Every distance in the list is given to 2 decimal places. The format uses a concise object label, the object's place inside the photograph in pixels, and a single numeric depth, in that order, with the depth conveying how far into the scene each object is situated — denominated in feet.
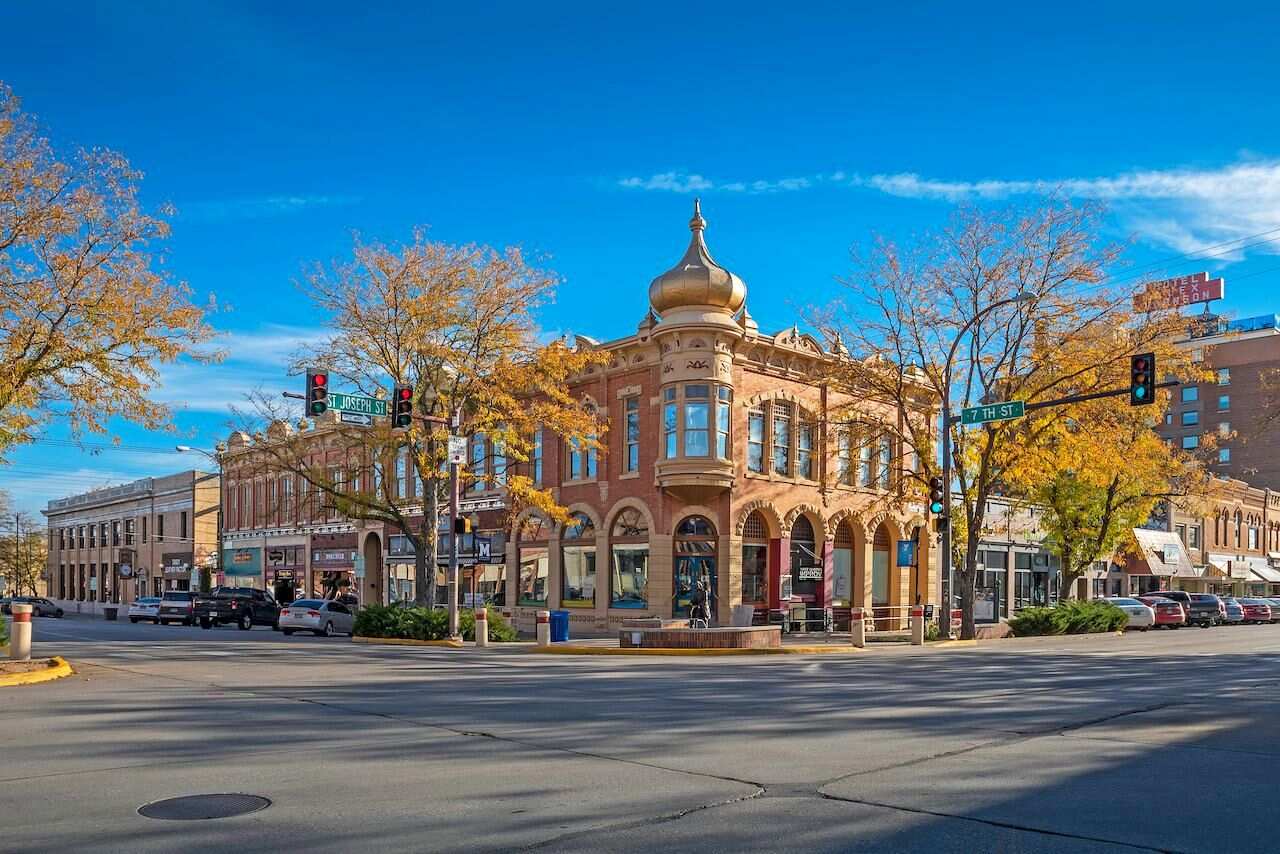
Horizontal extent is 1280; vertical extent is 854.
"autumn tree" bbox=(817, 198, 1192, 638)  106.93
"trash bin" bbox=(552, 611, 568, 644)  105.70
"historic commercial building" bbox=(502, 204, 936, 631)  123.44
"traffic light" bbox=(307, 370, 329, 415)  79.82
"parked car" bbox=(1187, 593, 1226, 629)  169.89
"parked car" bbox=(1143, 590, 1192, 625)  169.89
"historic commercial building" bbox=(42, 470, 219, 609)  244.83
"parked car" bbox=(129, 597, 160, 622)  172.24
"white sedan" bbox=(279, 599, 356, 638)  129.90
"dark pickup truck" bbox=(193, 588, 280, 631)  156.46
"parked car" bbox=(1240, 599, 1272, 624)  187.73
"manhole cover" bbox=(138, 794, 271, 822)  25.38
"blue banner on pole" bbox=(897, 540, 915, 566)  116.78
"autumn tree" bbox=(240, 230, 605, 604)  107.24
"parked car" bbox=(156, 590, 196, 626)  165.07
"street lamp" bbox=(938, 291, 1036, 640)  103.09
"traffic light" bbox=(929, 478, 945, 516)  100.63
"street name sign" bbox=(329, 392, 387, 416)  86.43
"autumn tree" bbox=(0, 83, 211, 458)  68.95
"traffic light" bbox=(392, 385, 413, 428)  86.07
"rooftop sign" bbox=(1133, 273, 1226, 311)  112.16
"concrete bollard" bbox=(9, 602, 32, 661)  68.28
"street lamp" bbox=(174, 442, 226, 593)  125.90
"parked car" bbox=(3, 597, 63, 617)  215.92
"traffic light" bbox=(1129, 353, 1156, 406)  77.97
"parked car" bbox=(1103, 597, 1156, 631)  149.48
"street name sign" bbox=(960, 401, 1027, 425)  92.99
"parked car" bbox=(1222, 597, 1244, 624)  181.88
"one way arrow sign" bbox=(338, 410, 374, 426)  96.22
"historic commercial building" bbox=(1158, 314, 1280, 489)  316.60
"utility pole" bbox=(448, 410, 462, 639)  100.73
